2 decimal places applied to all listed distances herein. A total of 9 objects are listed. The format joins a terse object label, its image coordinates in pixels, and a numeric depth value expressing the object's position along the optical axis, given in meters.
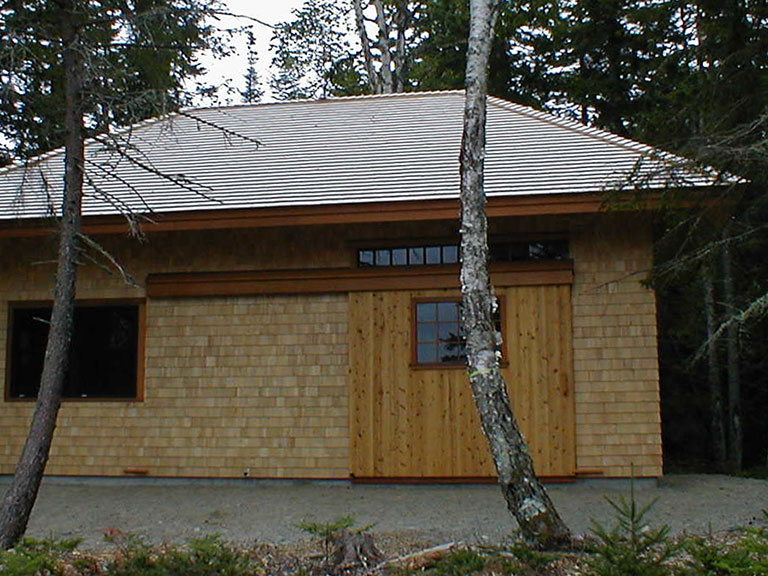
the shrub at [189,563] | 5.45
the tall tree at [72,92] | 6.90
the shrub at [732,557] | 4.77
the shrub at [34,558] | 5.01
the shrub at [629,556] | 4.95
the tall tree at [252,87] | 33.72
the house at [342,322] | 9.45
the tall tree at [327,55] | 24.82
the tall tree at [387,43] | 22.57
